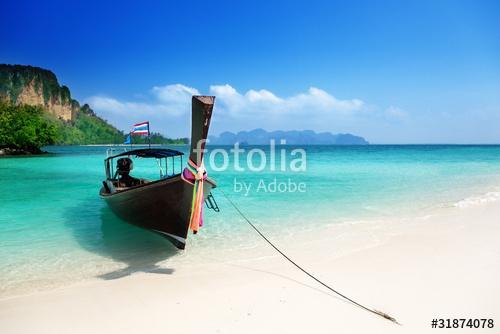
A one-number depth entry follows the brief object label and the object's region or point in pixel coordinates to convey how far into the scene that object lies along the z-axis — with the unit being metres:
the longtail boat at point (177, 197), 4.83
